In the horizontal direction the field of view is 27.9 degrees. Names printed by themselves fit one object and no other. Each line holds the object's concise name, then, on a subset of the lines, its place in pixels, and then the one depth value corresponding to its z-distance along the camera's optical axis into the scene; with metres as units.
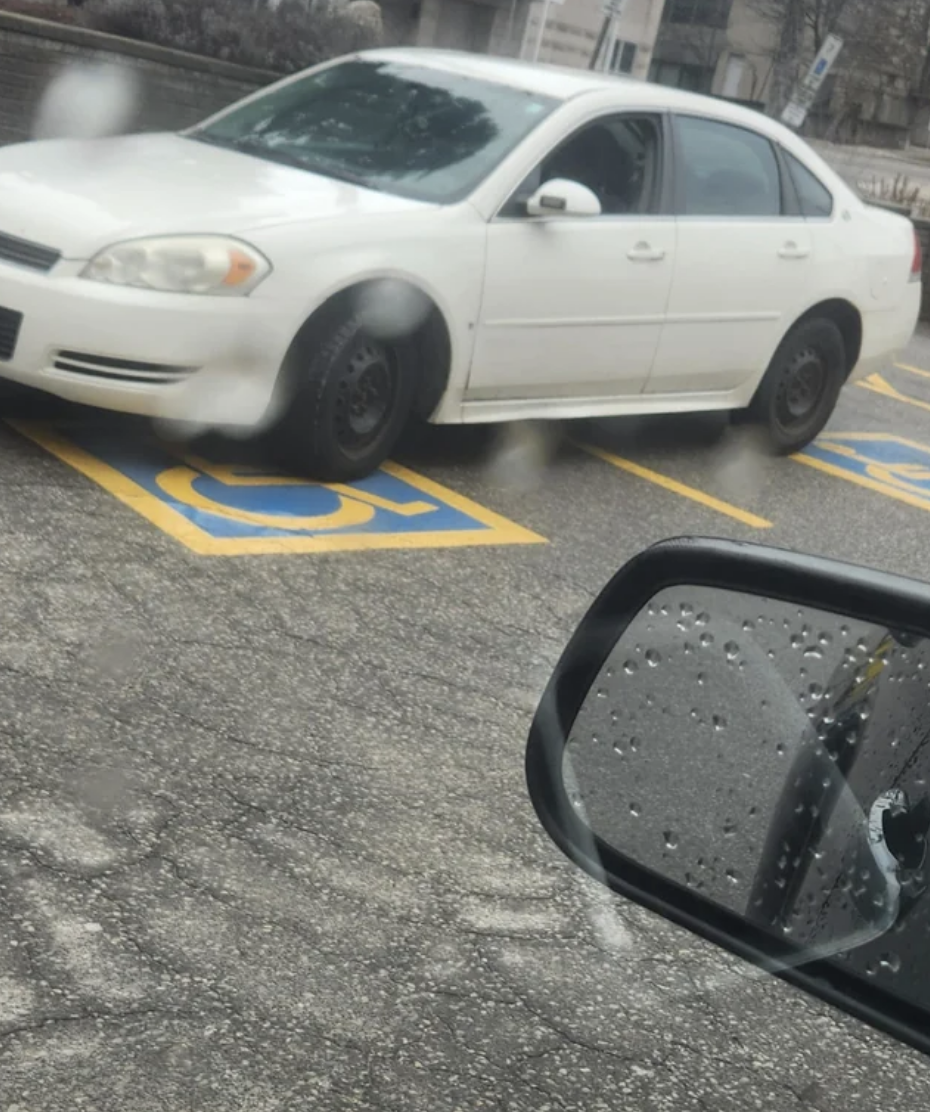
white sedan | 6.27
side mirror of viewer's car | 1.58
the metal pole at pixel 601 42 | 29.51
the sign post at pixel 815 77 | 21.17
